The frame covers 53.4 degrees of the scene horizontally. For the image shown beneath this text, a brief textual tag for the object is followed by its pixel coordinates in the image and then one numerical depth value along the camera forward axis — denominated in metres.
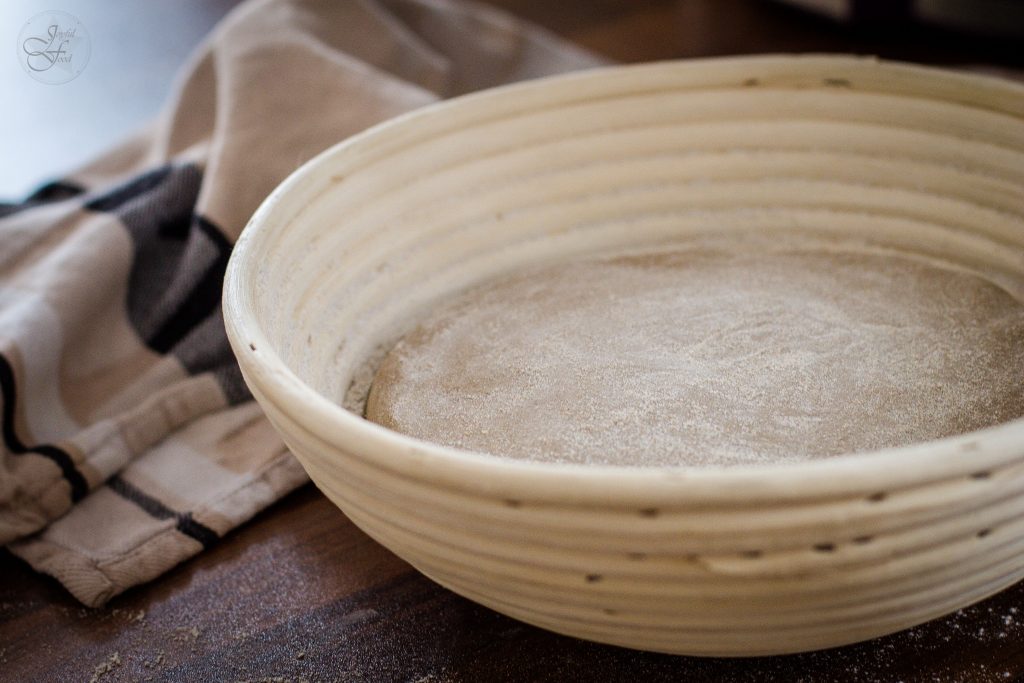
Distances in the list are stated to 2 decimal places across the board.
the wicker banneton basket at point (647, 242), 0.30
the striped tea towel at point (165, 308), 0.58
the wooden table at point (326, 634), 0.42
